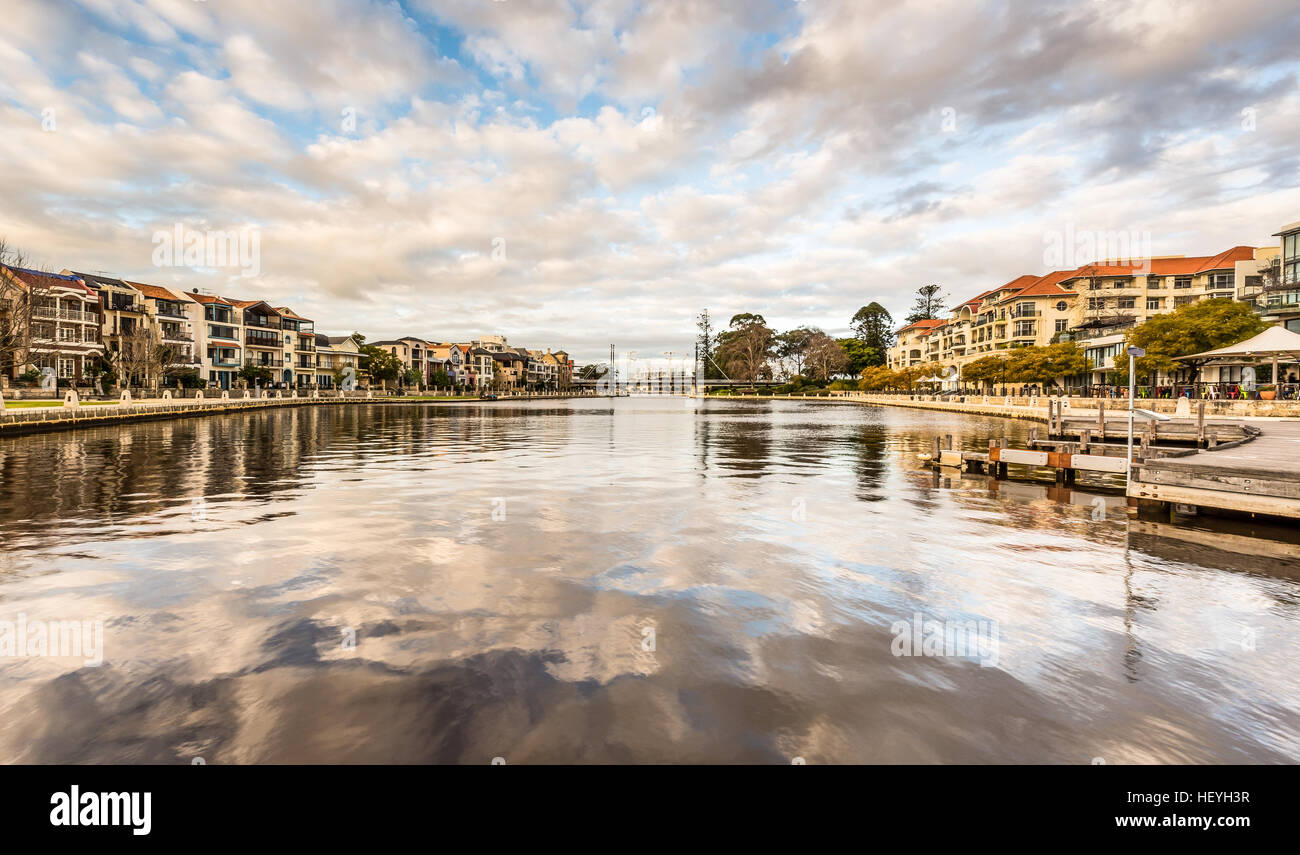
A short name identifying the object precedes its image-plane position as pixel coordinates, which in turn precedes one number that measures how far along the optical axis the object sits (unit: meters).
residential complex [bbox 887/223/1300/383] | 77.88
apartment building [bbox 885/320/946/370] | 164.62
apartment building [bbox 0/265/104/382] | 48.84
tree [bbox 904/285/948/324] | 189.25
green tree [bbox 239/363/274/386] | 101.75
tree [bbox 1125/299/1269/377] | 59.00
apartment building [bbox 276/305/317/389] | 119.12
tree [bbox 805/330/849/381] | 162.38
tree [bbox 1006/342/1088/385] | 79.50
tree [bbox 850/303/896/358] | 190.25
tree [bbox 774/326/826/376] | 185.52
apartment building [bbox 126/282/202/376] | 88.75
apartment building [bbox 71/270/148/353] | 81.38
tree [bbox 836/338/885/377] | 169.50
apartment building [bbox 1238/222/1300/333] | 66.62
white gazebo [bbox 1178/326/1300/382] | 39.88
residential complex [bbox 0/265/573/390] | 58.09
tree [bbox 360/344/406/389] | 132.75
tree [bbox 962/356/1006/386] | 91.25
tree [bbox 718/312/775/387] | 182.50
